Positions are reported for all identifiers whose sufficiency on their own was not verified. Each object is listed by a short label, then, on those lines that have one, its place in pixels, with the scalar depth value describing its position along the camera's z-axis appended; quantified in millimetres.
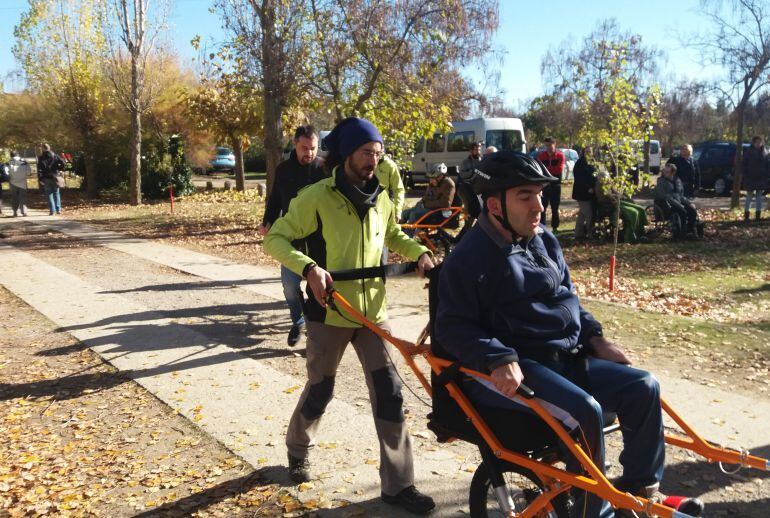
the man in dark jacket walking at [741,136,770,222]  15523
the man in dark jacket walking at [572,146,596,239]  13461
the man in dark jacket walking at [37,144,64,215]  20375
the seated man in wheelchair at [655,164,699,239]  13719
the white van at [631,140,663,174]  34188
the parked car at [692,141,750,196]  23750
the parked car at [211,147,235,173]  43656
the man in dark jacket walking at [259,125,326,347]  6312
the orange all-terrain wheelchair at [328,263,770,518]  2572
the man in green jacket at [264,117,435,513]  3785
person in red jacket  14803
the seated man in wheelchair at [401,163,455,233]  11078
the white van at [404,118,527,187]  26438
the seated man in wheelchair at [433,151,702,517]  2768
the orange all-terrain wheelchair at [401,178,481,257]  10820
